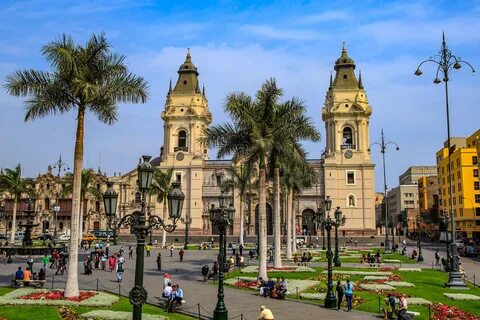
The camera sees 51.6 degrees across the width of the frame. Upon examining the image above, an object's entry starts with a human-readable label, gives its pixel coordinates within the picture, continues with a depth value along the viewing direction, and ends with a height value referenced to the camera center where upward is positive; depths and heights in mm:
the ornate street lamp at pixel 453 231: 27297 -296
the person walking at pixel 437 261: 40469 -2884
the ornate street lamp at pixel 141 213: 10531 +261
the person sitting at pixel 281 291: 22625 -2984
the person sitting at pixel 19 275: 25297 -2598
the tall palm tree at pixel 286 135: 29781 +5528
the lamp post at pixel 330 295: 20953 -2925
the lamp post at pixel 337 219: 25970 +337
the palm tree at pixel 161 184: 59175 +4819
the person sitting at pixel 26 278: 24759 -2708
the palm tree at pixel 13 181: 60312 +5157
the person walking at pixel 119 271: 26916 -2548
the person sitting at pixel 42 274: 25530 -2590
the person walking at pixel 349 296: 20422 -2886
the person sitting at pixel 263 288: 23250 -2965
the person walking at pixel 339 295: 20594 -2865
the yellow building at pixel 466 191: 72062 +5233
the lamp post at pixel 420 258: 43825 -2830
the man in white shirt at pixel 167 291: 20594 -2751
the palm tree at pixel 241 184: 49381 +4247
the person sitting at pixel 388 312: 18697 -3255
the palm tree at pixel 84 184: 58906 +4744
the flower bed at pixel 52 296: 20750 -3040
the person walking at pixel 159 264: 34375 -2717
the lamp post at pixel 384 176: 51000 +5207
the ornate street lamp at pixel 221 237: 16719 -418
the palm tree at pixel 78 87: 21344 +6073
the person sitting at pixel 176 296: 20062 -2881
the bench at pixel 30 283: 24778 -2990
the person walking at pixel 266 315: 12751 -2311
